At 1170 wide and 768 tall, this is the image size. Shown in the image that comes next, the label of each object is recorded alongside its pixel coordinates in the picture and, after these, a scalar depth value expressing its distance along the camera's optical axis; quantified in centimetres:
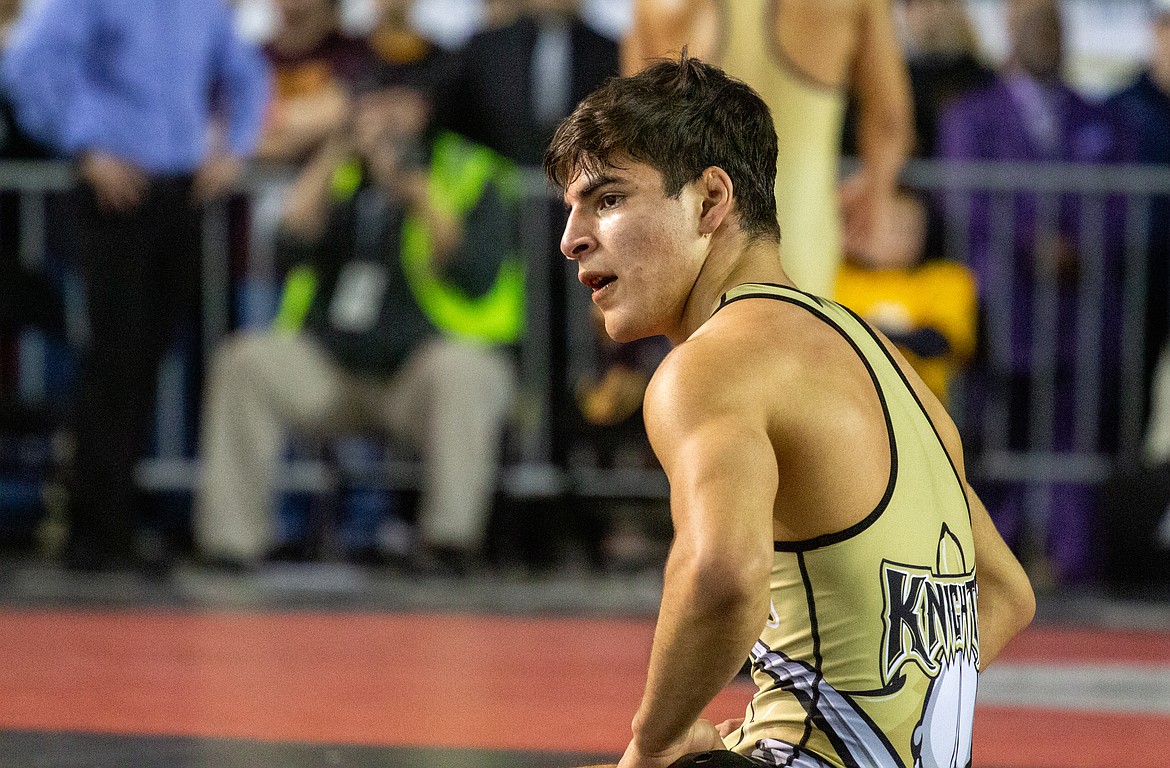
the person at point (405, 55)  1337
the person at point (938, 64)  1387
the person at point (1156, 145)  1380
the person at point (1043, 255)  1377
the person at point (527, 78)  1327
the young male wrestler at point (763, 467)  323
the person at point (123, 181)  1246
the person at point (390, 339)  1257
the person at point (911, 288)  1249
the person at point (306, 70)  1385
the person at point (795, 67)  833
